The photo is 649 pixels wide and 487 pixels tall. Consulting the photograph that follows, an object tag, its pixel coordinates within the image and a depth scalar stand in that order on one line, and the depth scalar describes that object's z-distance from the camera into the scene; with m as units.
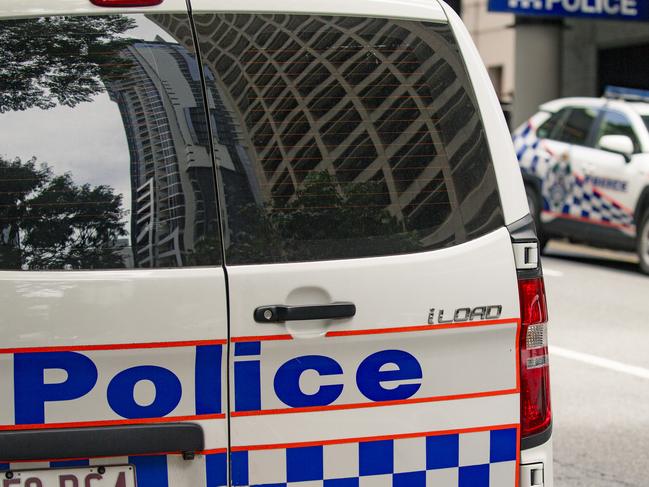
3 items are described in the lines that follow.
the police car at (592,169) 12.07
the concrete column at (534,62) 19.30
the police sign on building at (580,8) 17.77
